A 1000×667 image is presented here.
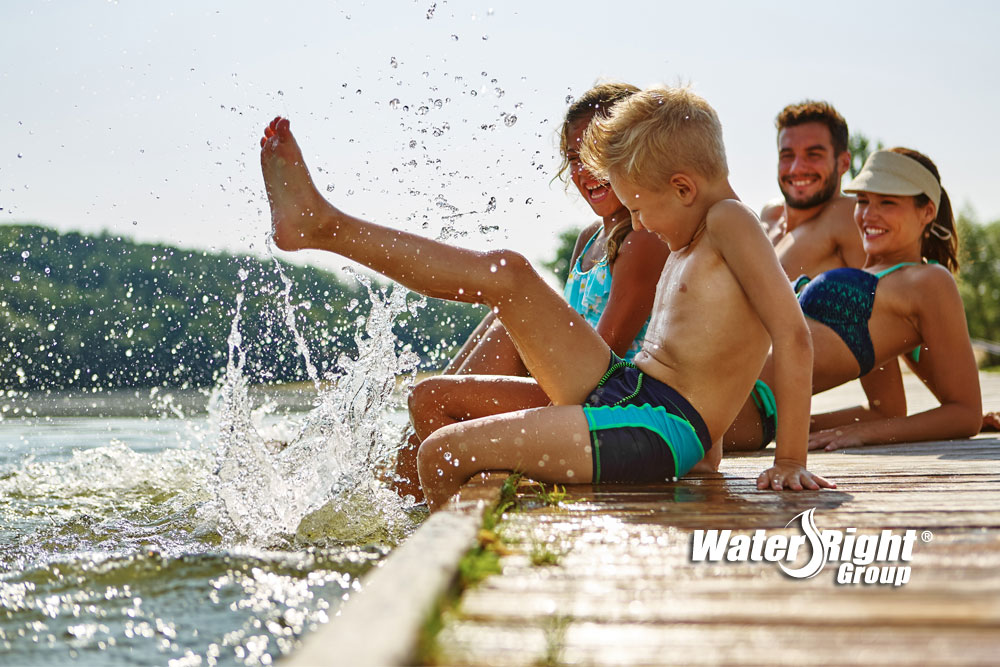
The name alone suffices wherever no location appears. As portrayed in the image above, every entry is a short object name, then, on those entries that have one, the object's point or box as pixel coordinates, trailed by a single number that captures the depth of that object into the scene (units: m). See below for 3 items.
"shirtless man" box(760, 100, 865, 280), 5.58
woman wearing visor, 4.39
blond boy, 2.61
